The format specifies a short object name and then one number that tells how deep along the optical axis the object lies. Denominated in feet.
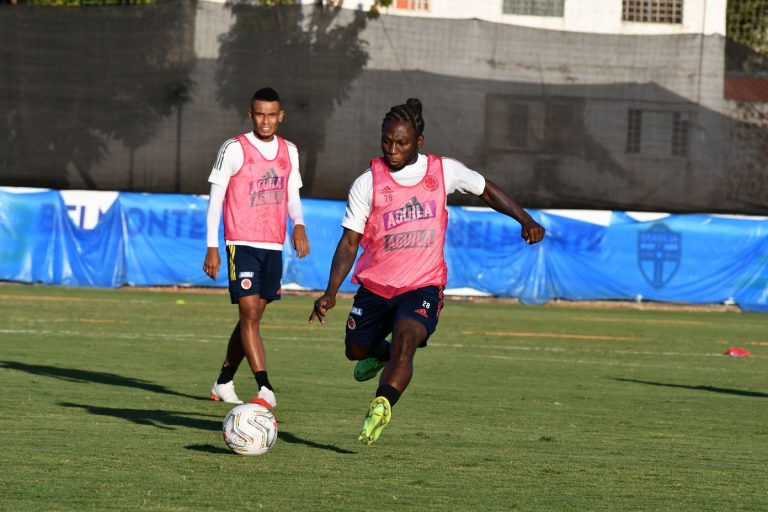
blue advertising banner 164.76
